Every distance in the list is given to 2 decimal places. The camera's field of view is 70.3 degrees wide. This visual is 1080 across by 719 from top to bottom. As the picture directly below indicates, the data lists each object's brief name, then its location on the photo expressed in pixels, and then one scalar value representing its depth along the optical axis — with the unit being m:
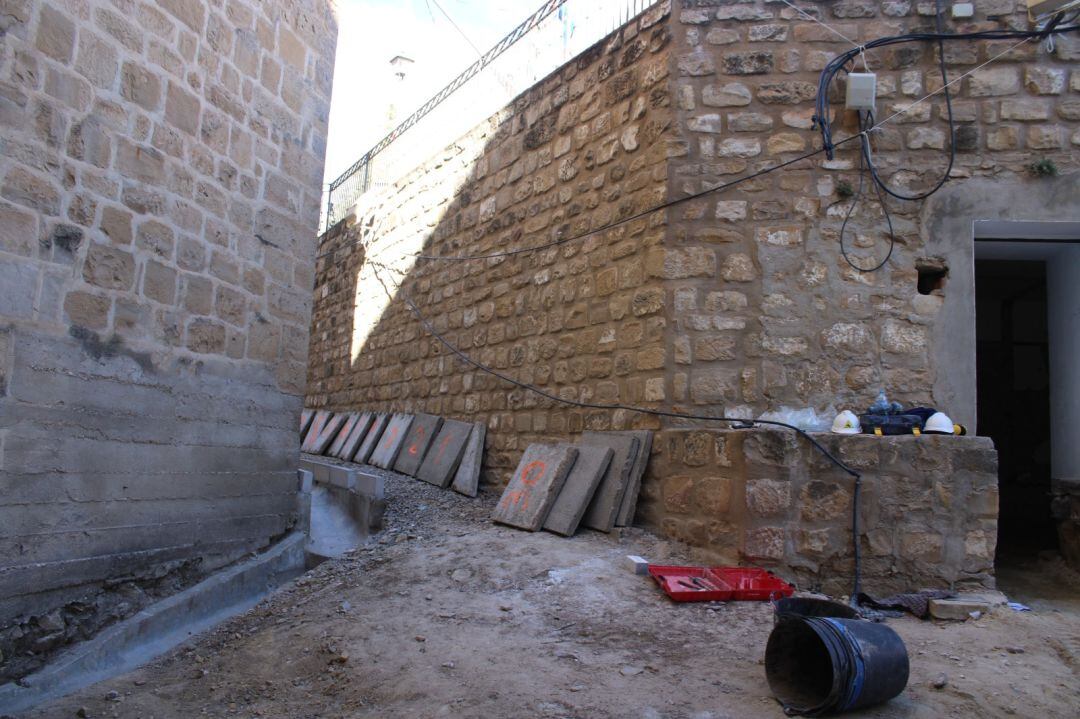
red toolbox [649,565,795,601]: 3.79
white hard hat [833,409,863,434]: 4.46
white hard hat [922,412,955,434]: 4.27
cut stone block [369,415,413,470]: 7.59
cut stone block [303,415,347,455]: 9.05
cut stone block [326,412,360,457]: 8.69
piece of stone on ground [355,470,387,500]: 5.80
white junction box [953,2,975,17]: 4.86
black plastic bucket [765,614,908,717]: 2.56
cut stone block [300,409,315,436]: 10.05
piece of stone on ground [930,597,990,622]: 3.79
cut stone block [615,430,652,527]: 4.88
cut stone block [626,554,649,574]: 4.11
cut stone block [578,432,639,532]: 4.89
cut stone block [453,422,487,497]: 6.40
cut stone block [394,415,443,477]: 7.20
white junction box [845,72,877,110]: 4.69
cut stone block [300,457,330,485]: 6.85
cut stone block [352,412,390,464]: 8.08
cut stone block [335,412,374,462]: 8.34
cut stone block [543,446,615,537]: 4.91
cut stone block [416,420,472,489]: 6.71
